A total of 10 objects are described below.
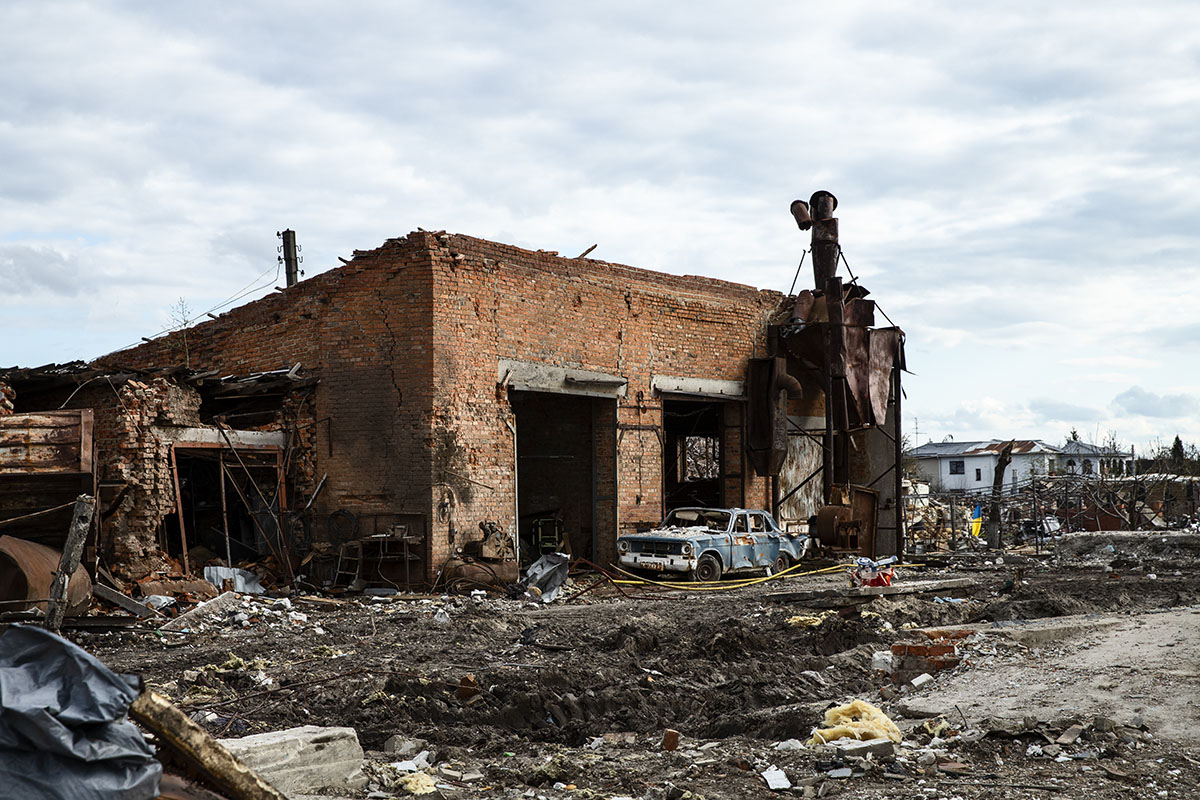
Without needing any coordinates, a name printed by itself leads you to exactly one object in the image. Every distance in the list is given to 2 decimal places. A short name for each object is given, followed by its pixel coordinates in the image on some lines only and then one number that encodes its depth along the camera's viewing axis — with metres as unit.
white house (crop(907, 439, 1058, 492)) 71.44
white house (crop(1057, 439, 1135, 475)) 45.53
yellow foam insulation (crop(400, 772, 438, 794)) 6.03
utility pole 35.75
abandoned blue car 18.34
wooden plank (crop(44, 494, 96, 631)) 10.72
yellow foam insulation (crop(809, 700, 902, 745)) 6.61
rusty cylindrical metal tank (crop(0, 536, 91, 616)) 11.45
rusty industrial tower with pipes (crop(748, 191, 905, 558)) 22.98
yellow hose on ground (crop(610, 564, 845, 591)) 17.47
